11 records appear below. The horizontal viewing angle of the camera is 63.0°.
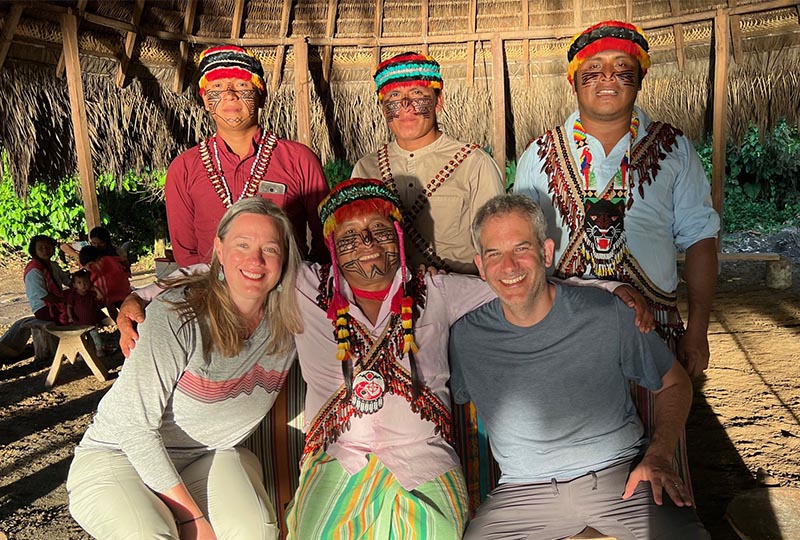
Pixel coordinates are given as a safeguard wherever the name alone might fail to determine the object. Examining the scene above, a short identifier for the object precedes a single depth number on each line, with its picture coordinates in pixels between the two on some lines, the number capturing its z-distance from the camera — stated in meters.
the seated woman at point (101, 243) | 6.30
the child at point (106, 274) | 6.92
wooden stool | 6.06
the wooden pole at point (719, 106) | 6.37
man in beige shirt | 2.95
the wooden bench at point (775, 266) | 8.71
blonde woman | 2.27
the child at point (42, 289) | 6.54
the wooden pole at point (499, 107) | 6.54
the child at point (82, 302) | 6.53
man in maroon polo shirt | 2.96
